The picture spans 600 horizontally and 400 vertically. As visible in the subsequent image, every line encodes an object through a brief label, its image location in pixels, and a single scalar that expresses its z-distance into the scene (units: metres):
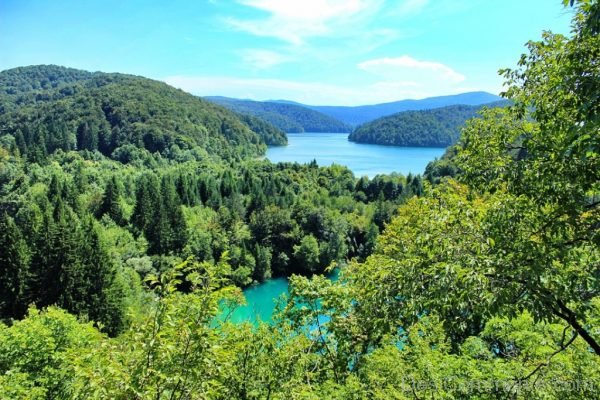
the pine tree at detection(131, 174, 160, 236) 46.47
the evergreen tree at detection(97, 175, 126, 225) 49.47
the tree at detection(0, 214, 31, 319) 28.66
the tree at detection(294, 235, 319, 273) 44.75
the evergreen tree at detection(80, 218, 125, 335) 27.64
